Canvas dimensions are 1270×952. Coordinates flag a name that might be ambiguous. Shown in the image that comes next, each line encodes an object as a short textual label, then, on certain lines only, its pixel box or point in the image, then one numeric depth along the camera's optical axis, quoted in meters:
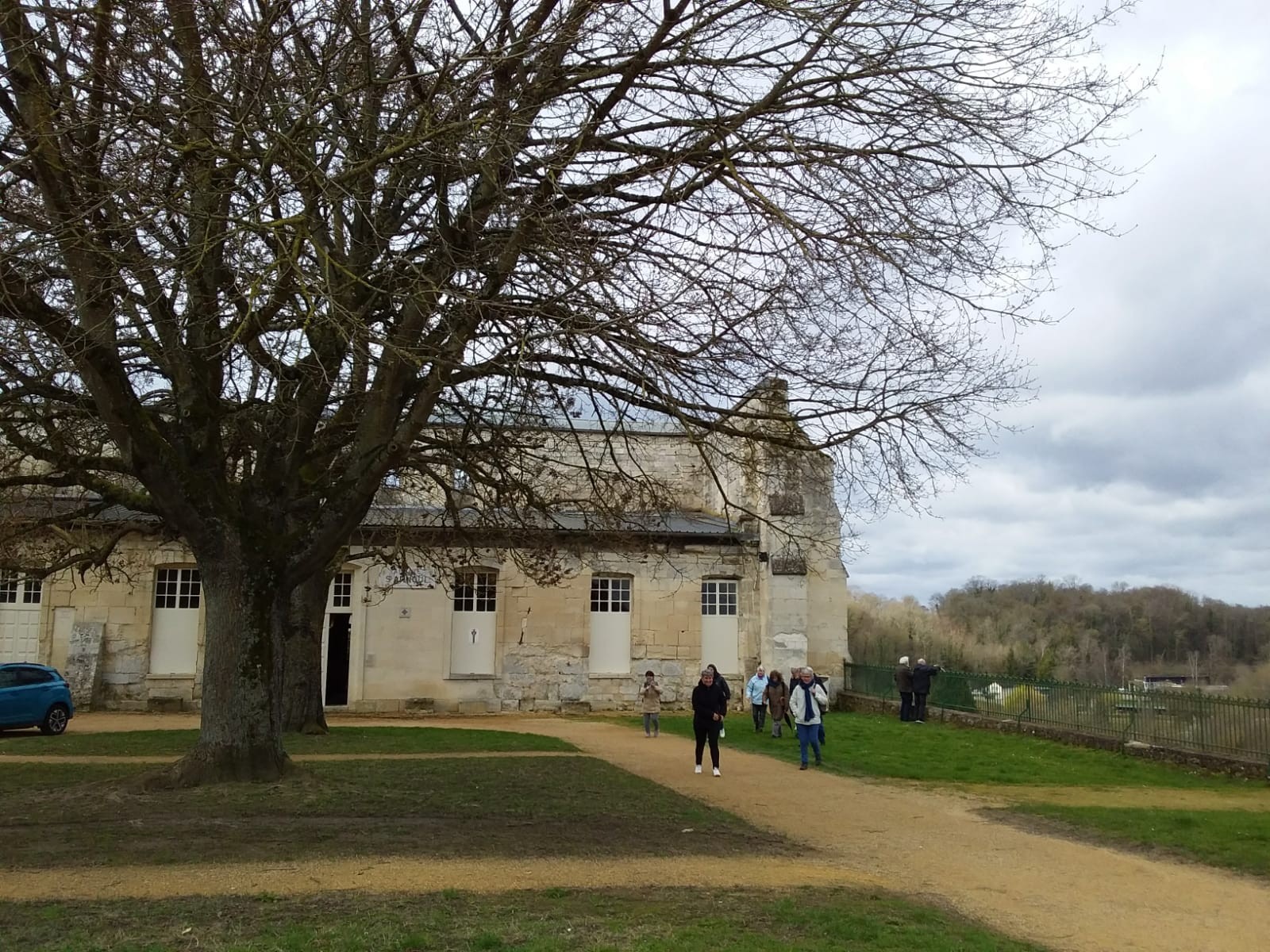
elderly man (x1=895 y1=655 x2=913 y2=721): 25.81
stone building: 27.30
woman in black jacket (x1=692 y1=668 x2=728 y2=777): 15.17
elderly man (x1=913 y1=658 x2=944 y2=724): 25.59
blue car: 20.83
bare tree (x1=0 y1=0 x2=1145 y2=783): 8.72
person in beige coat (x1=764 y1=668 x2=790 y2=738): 21.95
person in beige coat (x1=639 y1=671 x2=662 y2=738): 21.94
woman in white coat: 16.81
